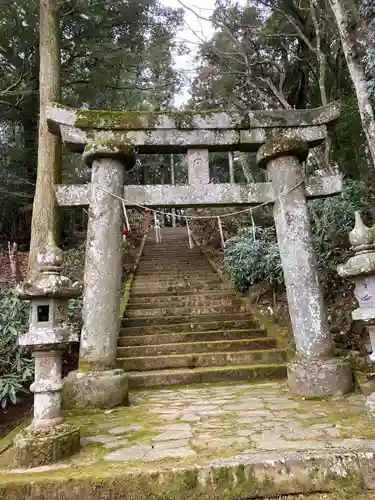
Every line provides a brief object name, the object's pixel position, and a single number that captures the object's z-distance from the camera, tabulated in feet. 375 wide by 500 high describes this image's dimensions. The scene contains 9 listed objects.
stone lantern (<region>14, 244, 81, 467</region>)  9.96
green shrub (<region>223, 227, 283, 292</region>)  27.66
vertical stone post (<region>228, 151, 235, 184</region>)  59.18
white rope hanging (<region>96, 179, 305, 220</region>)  17.26
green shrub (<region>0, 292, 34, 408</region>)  16.44
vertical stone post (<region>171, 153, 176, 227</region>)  79.68
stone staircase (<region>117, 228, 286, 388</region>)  19.27
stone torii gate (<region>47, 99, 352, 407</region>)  15.90
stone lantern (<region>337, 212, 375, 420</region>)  12.15
